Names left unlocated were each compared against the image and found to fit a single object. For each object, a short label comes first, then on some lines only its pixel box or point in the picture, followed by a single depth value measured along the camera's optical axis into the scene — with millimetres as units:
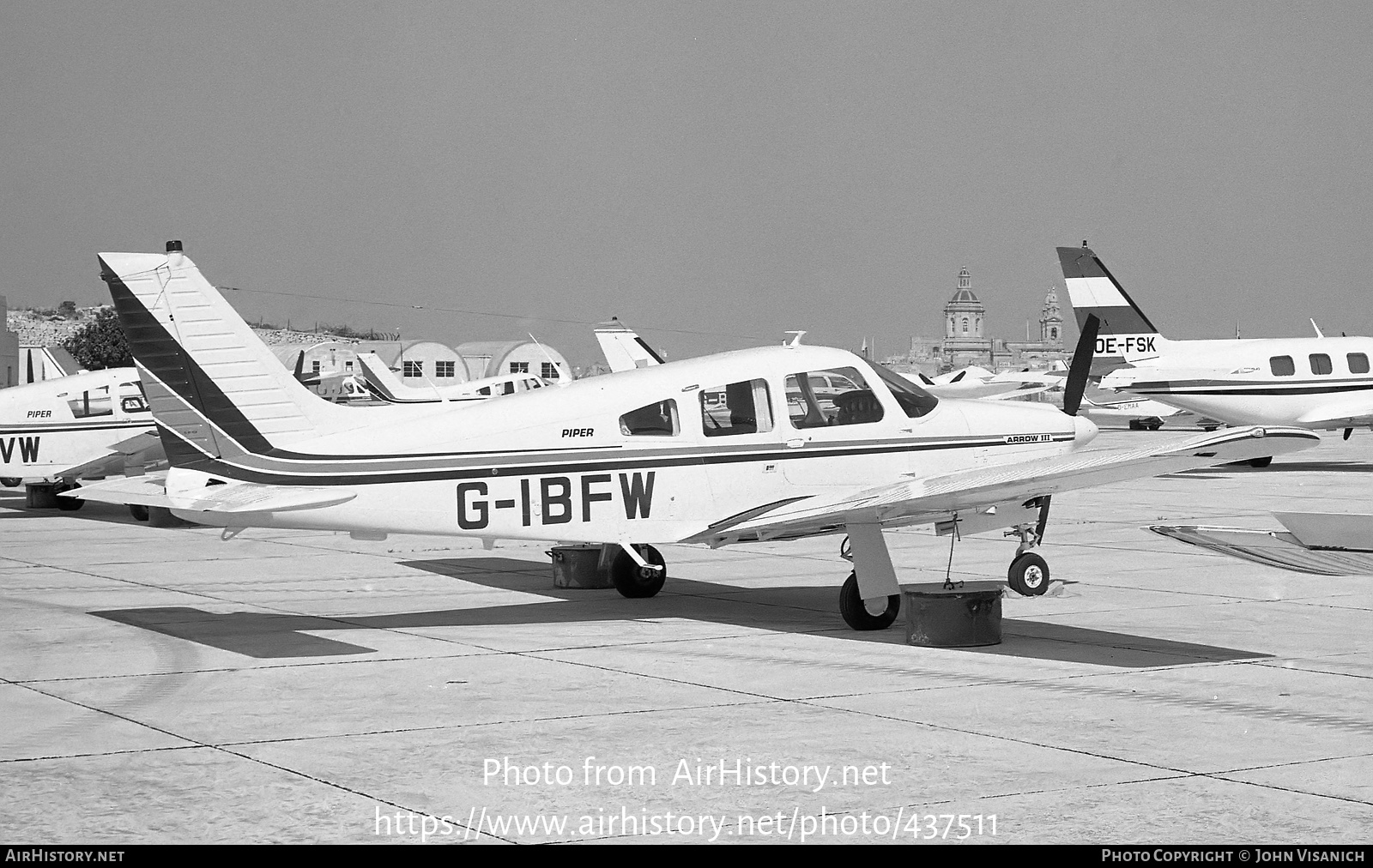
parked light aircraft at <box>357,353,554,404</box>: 43688
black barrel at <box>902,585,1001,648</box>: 11828
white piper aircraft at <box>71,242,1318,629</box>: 12250
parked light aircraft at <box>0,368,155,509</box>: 25875
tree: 128750
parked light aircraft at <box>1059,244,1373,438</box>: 35406
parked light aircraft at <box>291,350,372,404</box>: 70125
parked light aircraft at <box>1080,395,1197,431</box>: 69875
